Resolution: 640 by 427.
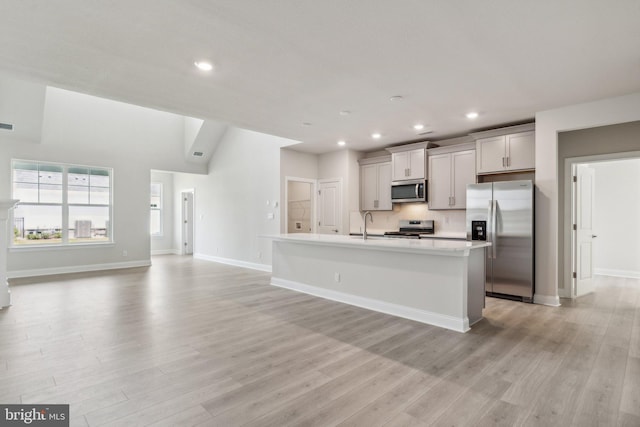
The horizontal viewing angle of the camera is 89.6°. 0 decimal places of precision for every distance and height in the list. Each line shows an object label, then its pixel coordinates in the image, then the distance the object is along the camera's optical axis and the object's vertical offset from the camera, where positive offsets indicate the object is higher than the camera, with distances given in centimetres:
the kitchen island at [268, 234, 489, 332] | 348 -75
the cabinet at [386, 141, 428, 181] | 608 +107
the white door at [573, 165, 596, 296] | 501 -24
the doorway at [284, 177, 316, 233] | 878 +24
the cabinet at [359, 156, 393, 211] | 672 +70
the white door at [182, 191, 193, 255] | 1045 -19
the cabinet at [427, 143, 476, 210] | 553 +75
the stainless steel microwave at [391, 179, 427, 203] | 607 +50
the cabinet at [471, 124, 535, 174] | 480 +105
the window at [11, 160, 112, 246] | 655 +27
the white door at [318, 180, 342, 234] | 709 +22
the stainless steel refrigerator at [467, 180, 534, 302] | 455 -23
